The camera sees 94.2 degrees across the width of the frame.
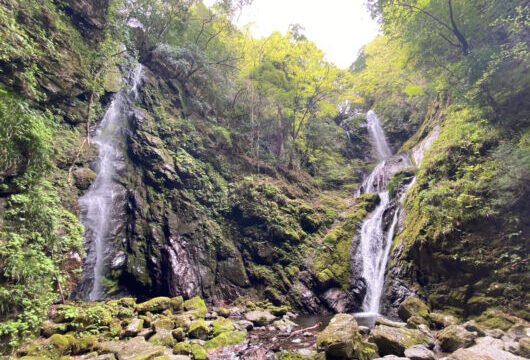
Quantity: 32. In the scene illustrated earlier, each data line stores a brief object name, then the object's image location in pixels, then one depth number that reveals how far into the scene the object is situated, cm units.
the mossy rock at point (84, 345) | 541
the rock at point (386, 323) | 654
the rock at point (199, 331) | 703
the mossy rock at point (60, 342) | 525
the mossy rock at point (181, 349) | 593
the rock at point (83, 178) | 971
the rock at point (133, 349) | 513
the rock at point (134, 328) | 640
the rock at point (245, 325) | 819
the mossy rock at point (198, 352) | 584
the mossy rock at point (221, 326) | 731
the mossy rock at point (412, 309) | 809
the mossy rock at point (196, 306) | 868
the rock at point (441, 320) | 736
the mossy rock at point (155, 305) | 812
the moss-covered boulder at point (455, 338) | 554
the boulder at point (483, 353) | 416
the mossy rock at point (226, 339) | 659
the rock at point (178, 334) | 676
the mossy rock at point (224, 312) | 920
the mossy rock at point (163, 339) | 620
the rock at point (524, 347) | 467
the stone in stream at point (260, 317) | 879
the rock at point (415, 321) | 728
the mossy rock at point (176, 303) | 880
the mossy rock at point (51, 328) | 562
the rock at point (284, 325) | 823
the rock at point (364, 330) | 717
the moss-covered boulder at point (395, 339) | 543
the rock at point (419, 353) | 484
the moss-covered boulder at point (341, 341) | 512
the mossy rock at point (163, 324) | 702
